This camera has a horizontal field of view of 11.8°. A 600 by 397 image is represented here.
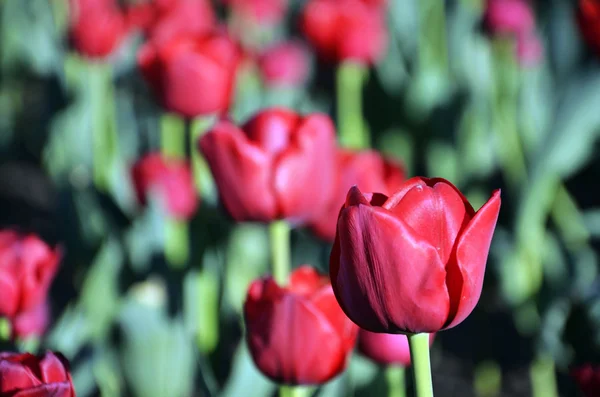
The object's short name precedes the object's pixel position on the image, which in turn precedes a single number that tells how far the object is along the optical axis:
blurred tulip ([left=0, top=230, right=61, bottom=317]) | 1.50
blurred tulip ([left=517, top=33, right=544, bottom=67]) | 2.20
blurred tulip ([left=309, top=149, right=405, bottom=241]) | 1.61
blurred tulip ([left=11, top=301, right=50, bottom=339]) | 1.54
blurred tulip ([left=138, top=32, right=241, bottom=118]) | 1.71
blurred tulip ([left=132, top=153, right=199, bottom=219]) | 1.77
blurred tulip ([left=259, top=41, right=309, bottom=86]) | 2.24
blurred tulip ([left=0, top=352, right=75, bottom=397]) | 1.35
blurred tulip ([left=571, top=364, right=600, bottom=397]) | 1.41
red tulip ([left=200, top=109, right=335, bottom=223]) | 1.51
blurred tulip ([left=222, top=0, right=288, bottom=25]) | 2.83
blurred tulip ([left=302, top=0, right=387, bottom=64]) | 1.99
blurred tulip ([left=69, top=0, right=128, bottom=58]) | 2.06
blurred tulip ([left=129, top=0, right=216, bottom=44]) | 2.06
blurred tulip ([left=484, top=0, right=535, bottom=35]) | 2.09
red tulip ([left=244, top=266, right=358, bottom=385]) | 1.44
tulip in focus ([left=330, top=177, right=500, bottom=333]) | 1.34
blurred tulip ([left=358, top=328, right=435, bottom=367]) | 1.50
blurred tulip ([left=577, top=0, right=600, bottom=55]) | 1.77
